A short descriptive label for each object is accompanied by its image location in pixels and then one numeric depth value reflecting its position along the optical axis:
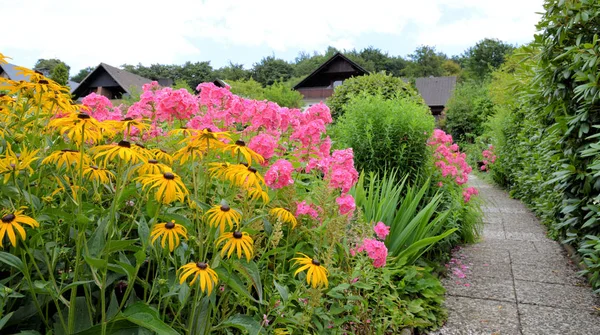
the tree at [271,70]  46.94
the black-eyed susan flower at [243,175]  1.17
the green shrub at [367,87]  8.61
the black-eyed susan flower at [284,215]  1.49
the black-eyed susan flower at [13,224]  0.97
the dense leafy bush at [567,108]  3.01
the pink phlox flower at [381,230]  2.30
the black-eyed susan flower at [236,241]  1.09
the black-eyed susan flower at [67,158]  1.14
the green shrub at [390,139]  4.07
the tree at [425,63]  49.03
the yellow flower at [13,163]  1.18
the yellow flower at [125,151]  1.01
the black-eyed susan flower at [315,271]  1.26
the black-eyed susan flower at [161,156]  1.43
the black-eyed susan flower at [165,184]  1.02
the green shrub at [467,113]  17.84
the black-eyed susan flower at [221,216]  1.09
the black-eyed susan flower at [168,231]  1.04
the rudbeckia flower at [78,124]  1.04
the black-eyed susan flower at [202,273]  1.00
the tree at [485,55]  35.62
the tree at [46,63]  46.86
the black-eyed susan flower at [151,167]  1.15
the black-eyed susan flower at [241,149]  1.22
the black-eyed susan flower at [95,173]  1.19
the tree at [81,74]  51.70
